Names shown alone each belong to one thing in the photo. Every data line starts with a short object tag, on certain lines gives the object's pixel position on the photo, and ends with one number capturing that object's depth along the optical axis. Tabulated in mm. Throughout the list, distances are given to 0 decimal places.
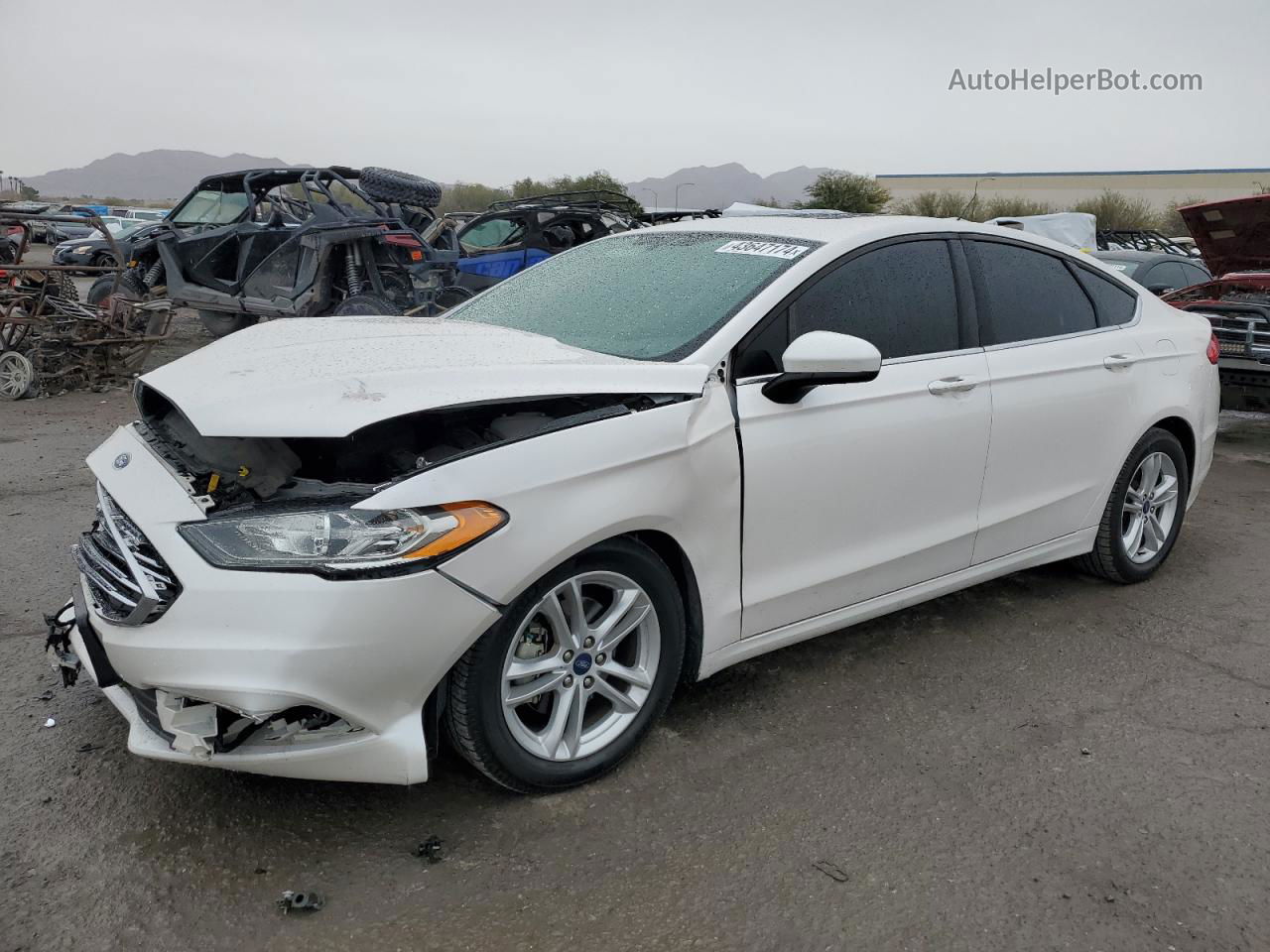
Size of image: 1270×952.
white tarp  16750
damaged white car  2463
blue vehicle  12242
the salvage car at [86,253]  24059
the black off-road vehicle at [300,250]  10008
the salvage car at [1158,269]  10727
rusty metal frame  8867
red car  7734
